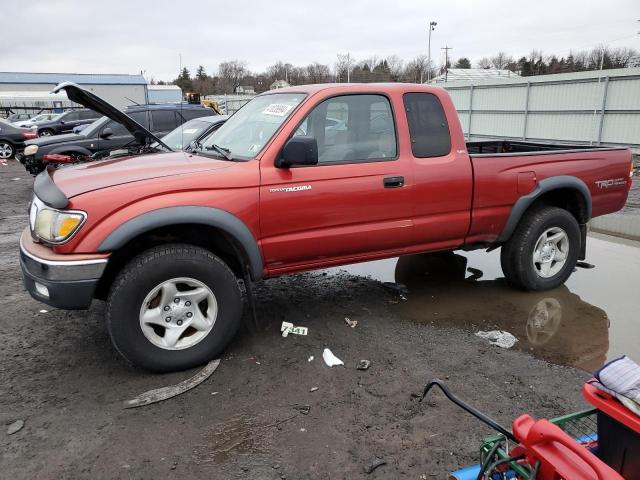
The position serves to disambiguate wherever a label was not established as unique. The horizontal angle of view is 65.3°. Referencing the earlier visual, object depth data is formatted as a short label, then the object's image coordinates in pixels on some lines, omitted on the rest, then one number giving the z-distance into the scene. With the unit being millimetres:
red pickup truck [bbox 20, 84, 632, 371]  3191
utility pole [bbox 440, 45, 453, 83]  65975
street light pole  44875
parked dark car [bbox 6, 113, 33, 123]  34394
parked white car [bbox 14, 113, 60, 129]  27806
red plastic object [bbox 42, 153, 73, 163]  10188
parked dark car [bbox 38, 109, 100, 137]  22859
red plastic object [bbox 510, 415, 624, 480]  1718
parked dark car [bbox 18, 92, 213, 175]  10758
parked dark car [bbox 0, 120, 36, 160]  17109
